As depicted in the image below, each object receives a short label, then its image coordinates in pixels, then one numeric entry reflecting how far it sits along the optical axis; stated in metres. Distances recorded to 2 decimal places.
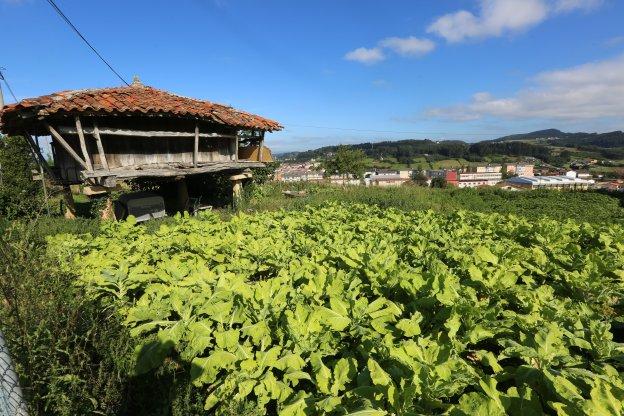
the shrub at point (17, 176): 14.96
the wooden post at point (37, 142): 10.59
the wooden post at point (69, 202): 11.51
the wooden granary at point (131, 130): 8.91
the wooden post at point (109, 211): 11.16
